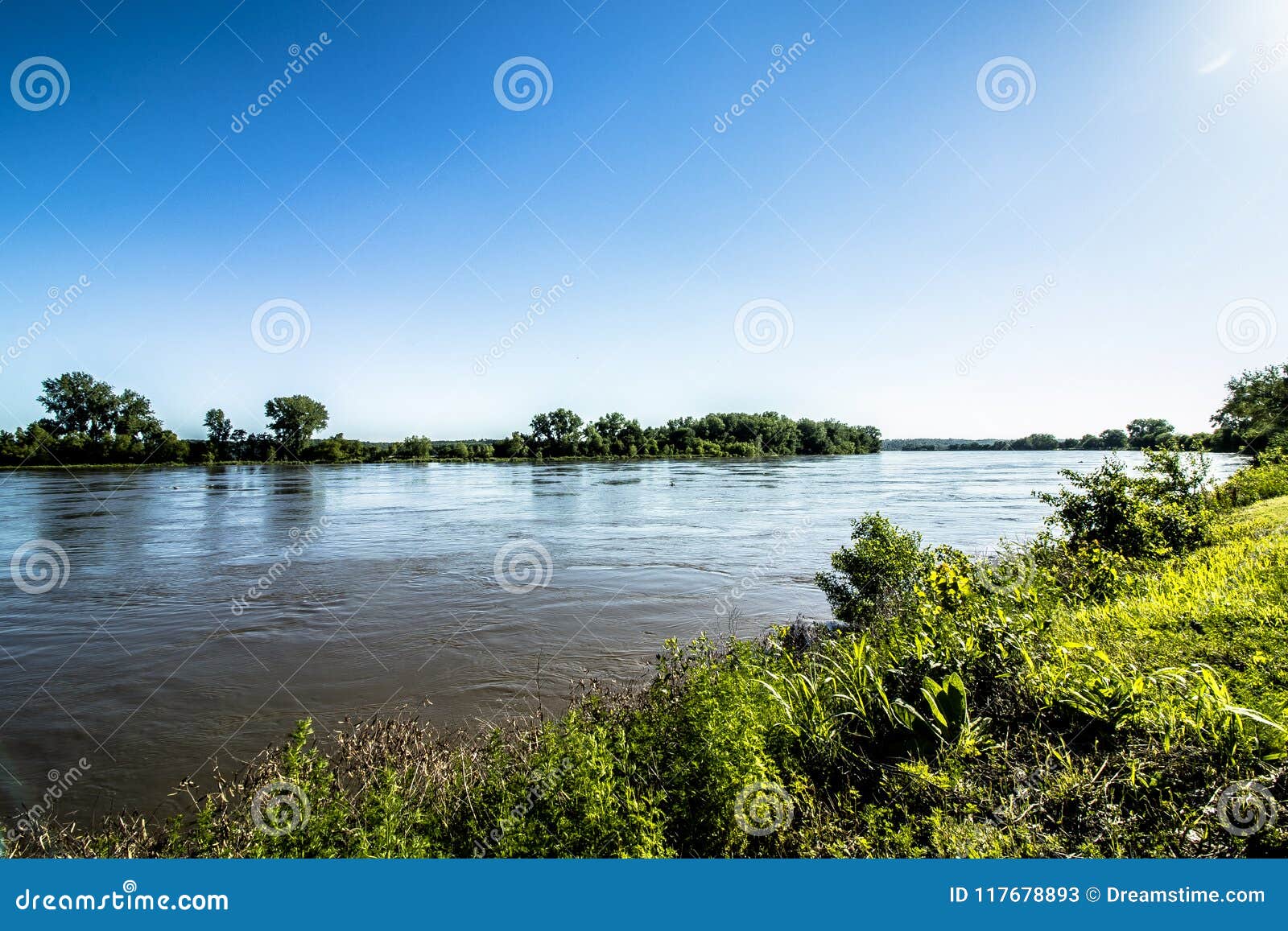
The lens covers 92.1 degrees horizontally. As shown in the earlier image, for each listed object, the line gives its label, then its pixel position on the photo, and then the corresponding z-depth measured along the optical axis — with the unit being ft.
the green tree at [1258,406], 121.19
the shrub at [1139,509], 34.45
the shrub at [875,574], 31.27
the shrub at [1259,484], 56.90
